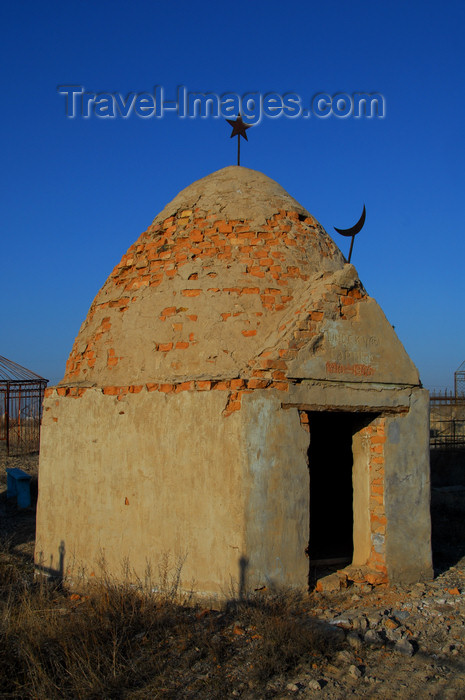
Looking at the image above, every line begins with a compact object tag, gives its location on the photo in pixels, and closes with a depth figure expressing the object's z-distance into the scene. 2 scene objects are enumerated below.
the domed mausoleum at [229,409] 5.29
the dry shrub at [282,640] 4.01
